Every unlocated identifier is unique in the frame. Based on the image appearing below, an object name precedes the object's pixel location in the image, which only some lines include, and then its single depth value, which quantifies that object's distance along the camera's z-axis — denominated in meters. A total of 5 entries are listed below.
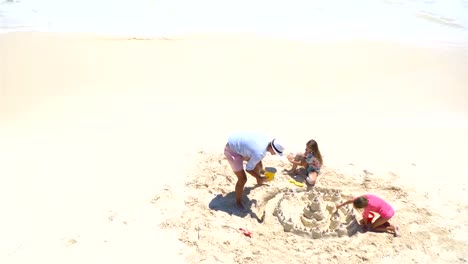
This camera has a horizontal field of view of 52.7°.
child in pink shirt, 4.79
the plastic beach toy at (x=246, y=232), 4.88
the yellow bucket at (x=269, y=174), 5.50
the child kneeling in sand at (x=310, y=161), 5.61
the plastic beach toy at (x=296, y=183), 5.79
